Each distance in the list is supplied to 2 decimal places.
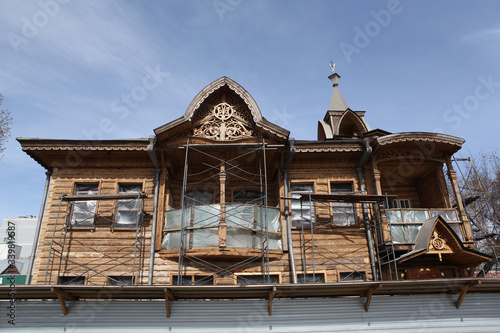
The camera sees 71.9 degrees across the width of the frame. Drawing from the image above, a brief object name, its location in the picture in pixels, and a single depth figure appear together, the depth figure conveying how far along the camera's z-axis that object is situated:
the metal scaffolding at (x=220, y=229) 11.15
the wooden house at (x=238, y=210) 11.59
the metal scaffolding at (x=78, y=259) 11.58
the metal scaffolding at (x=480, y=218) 18.24
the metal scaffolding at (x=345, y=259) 11.73
